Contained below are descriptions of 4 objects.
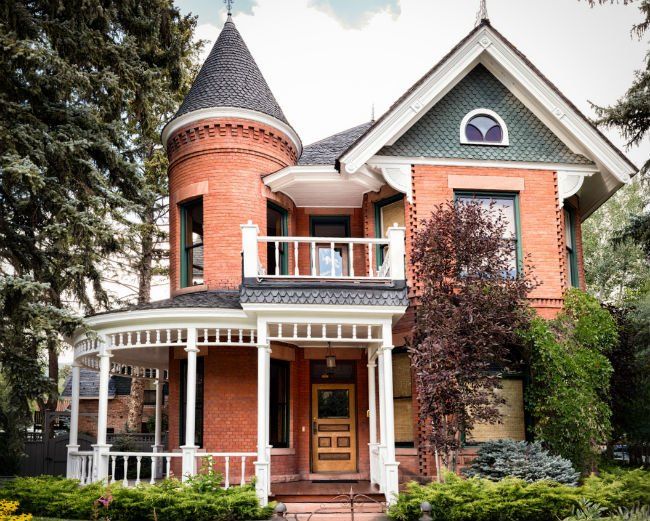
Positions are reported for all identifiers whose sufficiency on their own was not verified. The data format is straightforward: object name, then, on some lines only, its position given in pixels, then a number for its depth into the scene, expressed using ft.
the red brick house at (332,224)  45.21
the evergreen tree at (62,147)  36.73
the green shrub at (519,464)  38.52
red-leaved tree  38.52
